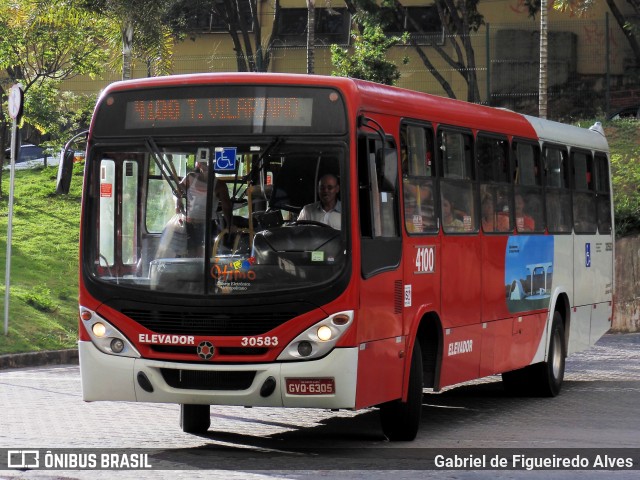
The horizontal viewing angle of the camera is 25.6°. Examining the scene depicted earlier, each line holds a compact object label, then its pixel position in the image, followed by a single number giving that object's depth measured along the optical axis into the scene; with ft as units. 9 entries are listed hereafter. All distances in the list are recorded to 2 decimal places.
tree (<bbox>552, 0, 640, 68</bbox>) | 142.10
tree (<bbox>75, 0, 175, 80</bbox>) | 105.60
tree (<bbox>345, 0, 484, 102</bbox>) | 145.59
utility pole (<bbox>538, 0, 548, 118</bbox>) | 111.65
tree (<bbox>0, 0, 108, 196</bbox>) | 106.73
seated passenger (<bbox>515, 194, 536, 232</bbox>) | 49.75
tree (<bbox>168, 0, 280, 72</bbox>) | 155.02
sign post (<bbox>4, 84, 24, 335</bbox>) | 67.10
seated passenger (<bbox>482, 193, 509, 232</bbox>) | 46.16
